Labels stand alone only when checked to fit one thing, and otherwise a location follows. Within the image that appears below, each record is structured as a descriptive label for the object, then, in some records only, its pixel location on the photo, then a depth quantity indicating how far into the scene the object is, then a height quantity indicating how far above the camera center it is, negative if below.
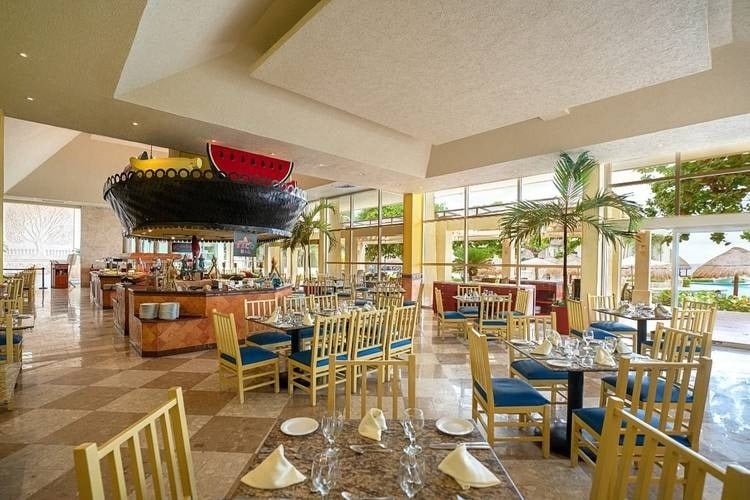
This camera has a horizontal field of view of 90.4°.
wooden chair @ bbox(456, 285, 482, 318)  7.38 -1.16
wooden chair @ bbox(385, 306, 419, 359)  4.63 -1.02
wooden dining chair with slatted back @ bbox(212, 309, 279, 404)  3.83 -1.14
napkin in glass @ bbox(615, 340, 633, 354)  3.34 -0.86
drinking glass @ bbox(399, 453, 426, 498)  1.26 -0.78
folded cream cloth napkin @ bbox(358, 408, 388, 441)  1.66 -0.80
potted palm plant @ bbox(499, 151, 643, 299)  6.10 +0.74
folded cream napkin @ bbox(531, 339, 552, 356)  3.23 -0.85
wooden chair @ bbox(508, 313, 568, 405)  3.33 -1.08
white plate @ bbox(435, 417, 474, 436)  1.70 -0.82
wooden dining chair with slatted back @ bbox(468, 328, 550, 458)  2.78 -1.13
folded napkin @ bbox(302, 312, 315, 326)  4.39 -0.83
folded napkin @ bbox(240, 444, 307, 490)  1.30 -0.80
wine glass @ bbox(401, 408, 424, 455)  1.58 -0.75
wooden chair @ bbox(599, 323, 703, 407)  3.22 -0.85
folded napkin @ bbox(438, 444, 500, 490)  1.30 -0.80
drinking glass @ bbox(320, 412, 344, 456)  1.58 -0.76
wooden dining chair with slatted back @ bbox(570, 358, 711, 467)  2.16 -0.88
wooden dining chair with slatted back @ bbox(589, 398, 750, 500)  0.90 -0.67
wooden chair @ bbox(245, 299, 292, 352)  4.84 -1.18
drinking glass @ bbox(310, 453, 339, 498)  1.26 -0.78
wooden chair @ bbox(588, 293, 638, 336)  5.80 -1.15
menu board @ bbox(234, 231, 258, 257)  4.30 +0.09
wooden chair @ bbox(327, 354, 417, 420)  1.96 -0.70
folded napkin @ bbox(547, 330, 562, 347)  3.46 -0.81
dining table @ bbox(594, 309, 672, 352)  5.33 -0.92
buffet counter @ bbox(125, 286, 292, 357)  5.53 -1.10
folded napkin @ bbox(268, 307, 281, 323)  4.52 -0.82
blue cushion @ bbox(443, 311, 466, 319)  6.98 -1.19
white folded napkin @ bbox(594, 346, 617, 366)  2.95 -0.85
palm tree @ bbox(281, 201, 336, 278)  12.63 +0.74
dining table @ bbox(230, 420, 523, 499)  1.26 -0.83
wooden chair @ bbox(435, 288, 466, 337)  6.93 -1.25
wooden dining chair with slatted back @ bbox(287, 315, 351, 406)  3.76 -1.13
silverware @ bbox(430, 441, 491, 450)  1.57 -0.82
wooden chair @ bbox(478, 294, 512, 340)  6.20 -1.17
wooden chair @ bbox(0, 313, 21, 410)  3.55 -1.21
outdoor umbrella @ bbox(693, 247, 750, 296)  6.79 -0.22
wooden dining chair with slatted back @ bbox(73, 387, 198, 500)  1.00 -0.68
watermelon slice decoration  5.88 +1.49
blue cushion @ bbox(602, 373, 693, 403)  2.95 -1.15
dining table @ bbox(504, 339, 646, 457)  2.86 -1.02
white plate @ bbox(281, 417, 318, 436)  1.68 -0.82
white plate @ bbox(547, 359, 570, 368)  2.89 -0.87
